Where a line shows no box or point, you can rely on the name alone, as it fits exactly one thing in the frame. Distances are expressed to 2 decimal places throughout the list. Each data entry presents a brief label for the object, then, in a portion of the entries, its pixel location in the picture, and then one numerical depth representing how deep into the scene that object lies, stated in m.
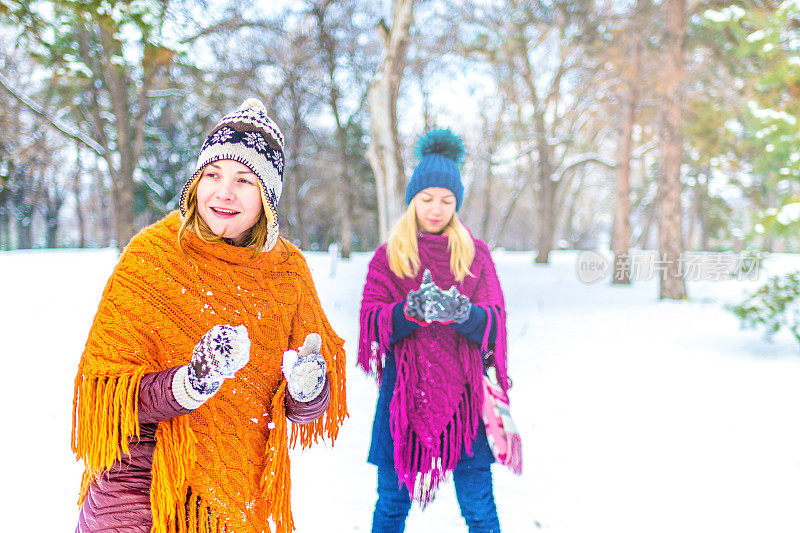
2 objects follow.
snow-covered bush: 6.46
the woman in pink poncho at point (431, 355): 2.01
